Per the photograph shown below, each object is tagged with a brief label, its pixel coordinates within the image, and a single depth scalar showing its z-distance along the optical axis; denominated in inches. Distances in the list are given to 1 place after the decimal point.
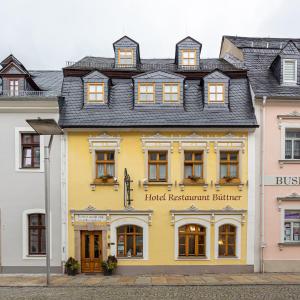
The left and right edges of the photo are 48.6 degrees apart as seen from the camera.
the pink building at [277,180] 605.6
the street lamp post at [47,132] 466.3
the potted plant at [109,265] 589.0
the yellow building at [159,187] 602.2
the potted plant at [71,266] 585.9
